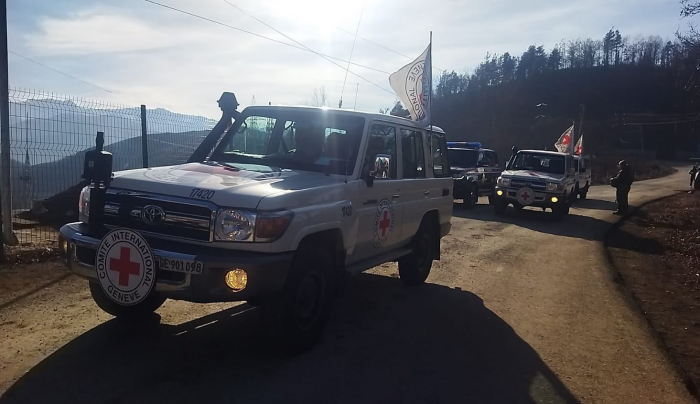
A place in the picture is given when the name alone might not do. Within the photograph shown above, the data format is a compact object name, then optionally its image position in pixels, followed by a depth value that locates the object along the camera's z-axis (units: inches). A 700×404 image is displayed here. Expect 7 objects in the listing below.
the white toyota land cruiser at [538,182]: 666.2
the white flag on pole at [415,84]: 386.3
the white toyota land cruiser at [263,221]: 167.2
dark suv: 734.5
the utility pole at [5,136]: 328.8
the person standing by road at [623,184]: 751.7
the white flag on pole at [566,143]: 1037.2
